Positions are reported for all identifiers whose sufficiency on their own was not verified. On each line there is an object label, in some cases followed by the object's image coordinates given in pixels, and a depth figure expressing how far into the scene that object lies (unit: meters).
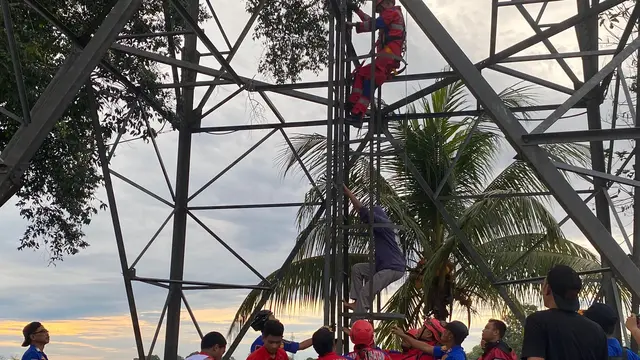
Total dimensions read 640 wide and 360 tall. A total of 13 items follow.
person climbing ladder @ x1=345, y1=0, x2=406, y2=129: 9.66
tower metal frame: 7.43
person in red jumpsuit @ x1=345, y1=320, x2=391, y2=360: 6.97
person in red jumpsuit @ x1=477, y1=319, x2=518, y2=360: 6.88
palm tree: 14.48
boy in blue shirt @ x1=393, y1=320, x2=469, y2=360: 6.74
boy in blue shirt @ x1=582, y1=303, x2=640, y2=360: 5.25
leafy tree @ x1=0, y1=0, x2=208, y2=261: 9.94
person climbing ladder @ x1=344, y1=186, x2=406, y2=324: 8.83
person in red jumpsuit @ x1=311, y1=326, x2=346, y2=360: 6.74
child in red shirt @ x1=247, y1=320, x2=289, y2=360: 6.96
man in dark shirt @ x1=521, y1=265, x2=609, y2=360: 4.07
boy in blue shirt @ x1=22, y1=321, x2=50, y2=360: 7.92
